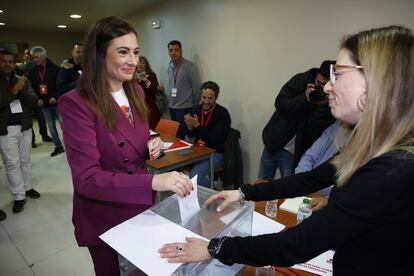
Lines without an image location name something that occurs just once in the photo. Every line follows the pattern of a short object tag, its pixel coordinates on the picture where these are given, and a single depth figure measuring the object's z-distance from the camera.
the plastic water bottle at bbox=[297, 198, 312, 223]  1.24
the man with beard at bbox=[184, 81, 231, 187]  3.06
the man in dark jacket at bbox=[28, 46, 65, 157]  4.33
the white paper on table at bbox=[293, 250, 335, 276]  0.95
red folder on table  2.79
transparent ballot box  0.87
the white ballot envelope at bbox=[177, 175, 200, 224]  0.95
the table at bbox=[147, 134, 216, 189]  2.37
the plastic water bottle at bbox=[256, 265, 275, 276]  0.94
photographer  2.13
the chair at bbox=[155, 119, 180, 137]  3.34
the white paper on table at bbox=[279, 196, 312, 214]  1.35
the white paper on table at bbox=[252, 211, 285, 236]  1.18
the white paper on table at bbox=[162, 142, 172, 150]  2.82
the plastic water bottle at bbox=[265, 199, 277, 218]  1.31
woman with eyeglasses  0.59
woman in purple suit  0.95
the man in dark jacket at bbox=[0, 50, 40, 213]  2.50
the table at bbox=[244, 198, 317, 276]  0.94
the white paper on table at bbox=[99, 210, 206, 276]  0.78
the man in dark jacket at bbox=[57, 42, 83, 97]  3.84
